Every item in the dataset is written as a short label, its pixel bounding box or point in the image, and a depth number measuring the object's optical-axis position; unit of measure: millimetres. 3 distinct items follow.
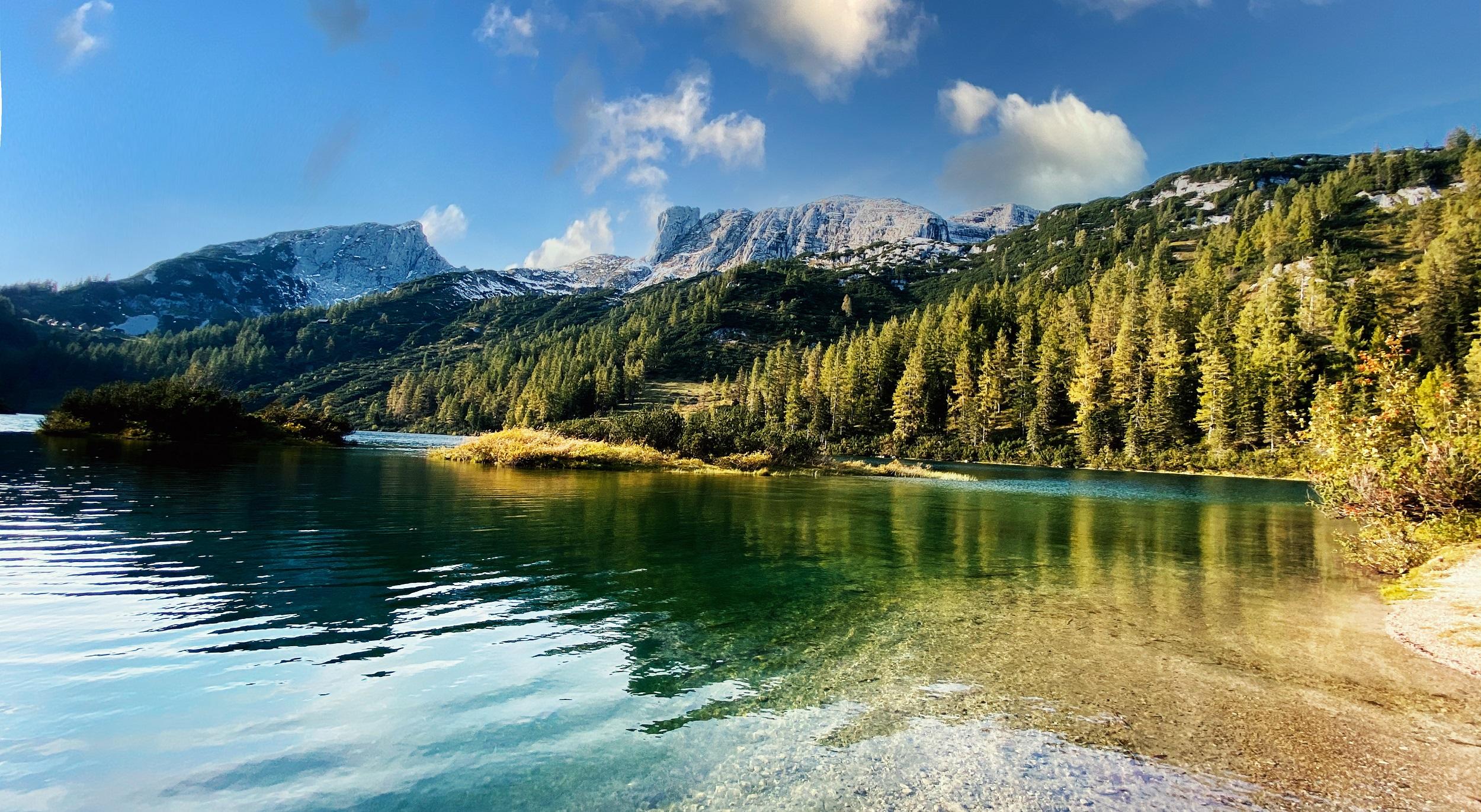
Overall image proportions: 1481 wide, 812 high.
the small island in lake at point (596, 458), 49438
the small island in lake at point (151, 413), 52781
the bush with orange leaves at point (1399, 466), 17016
